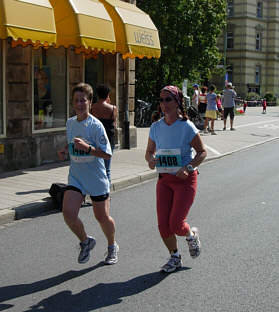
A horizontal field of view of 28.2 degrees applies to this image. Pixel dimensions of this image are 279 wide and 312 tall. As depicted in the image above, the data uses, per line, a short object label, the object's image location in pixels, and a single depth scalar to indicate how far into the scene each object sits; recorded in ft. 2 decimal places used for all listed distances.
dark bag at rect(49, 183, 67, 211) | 26.55
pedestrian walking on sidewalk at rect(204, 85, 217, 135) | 66.23
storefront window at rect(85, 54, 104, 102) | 45.60
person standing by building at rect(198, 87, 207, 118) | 71.10
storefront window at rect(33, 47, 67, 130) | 39.34
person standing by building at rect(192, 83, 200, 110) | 72.48
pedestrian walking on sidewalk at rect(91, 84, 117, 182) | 27.17
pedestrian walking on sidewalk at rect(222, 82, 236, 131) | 71.67
